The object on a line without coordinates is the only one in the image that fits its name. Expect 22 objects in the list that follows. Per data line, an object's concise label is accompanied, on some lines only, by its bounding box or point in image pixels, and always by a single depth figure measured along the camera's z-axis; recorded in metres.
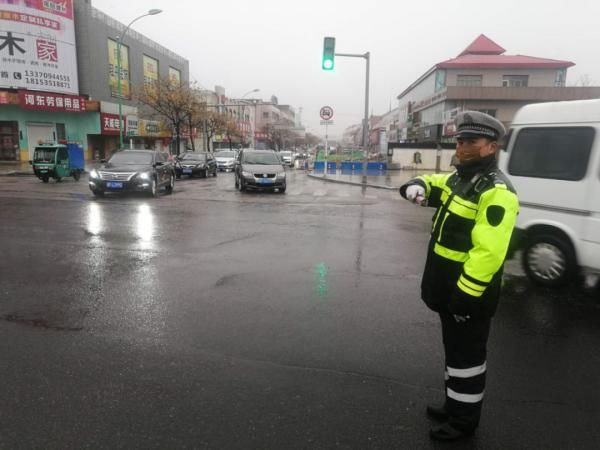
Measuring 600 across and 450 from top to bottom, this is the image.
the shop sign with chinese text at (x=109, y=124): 34.61
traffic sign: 24.66
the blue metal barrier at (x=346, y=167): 31.49
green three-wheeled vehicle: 20.03
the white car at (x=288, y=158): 42.91
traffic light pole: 21.23
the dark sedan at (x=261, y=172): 16.73
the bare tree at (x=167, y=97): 37.00
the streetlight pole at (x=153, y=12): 26.08
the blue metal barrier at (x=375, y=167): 30.52
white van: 5.34
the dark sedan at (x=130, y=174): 14.33
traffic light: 17.08
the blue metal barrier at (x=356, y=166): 31.23
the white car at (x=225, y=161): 33.72
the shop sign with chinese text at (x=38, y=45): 29.31
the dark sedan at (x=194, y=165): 24.95
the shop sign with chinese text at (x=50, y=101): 29.50
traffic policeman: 2.44
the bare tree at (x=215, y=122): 49.72
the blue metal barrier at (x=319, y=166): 32.22
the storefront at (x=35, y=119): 29.86
